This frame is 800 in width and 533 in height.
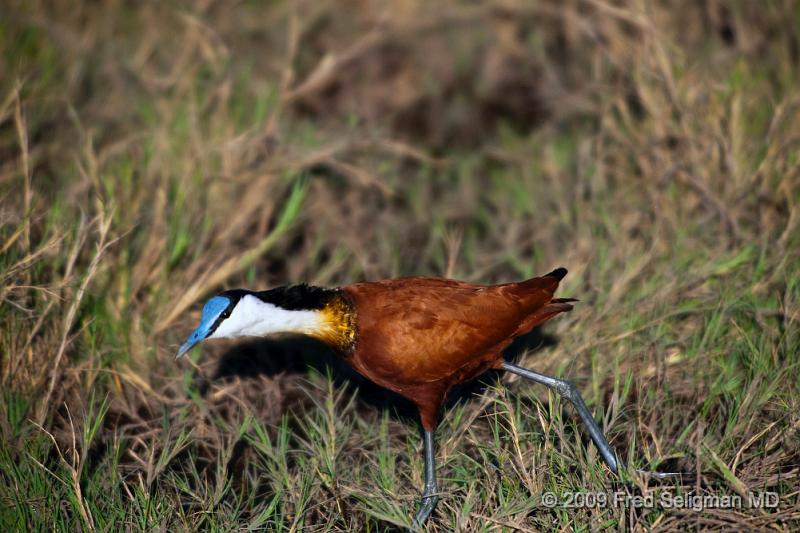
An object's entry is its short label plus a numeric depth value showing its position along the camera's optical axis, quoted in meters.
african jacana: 7.38
